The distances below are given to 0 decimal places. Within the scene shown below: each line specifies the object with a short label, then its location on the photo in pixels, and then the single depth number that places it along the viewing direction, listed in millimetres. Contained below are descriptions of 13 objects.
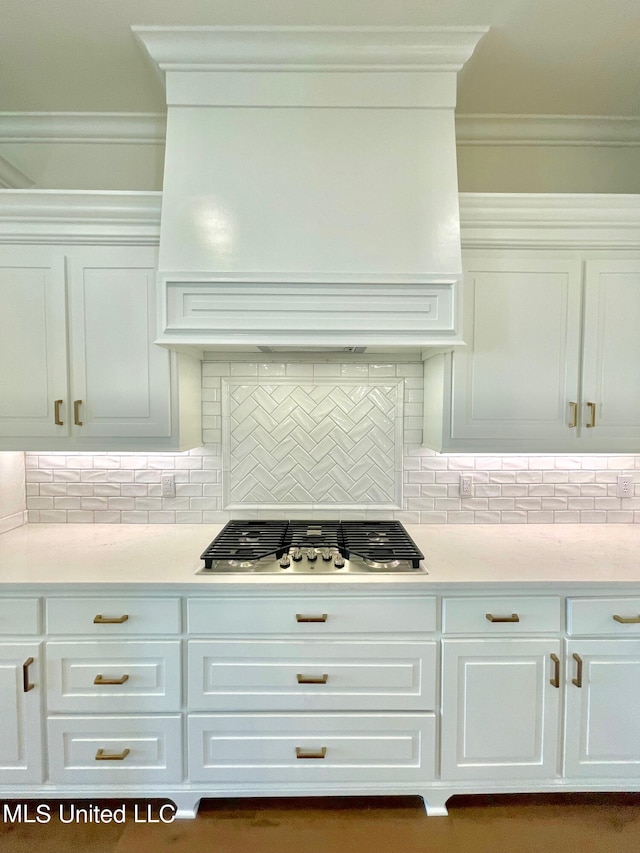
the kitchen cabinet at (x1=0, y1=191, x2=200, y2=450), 1896
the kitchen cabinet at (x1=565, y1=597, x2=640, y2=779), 1700
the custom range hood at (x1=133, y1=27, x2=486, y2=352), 1703
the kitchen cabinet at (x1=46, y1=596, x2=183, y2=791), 1664
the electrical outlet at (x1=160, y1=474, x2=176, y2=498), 2287
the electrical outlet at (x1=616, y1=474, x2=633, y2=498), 2305
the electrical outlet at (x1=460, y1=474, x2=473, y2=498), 2309
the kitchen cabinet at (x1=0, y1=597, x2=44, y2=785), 1659
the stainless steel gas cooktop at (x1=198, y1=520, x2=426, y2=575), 1750
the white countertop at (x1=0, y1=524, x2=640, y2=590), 1666
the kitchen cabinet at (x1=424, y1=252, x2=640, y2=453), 1920
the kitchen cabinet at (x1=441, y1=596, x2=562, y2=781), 1690
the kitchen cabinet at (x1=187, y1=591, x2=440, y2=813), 1672
